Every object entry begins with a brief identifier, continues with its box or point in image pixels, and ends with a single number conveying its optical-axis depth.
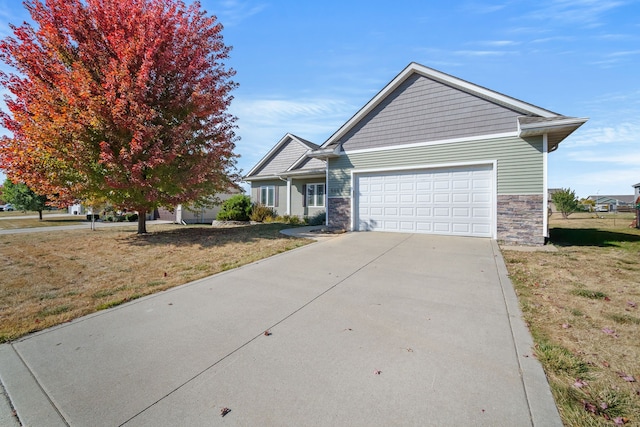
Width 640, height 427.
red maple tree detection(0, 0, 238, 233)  8.33
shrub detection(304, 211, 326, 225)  15.20
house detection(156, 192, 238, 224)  21.98
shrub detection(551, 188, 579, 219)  23.69
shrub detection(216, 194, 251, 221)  17.83
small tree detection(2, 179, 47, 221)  22.14
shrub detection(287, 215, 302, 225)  16.88
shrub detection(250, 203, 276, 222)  17.93
